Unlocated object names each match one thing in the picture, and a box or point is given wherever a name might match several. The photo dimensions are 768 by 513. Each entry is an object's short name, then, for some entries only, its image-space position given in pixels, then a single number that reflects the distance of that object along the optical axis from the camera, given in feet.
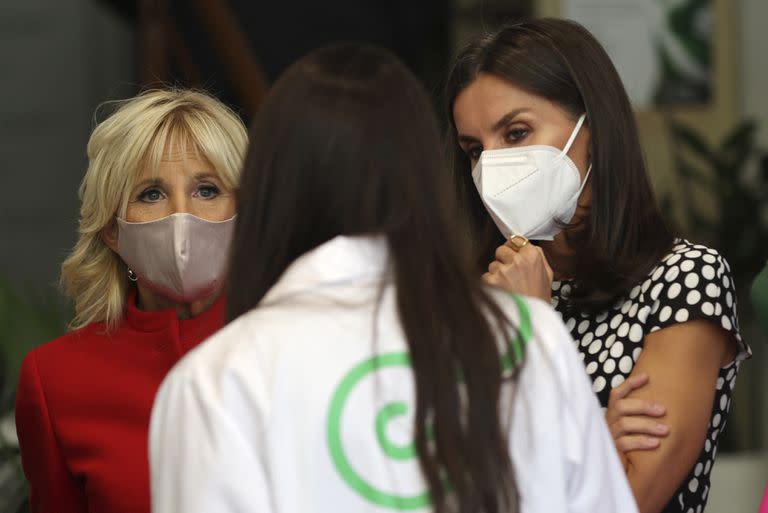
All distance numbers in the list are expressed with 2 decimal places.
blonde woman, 15.84
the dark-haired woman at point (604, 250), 15.42
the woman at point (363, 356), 14.38
